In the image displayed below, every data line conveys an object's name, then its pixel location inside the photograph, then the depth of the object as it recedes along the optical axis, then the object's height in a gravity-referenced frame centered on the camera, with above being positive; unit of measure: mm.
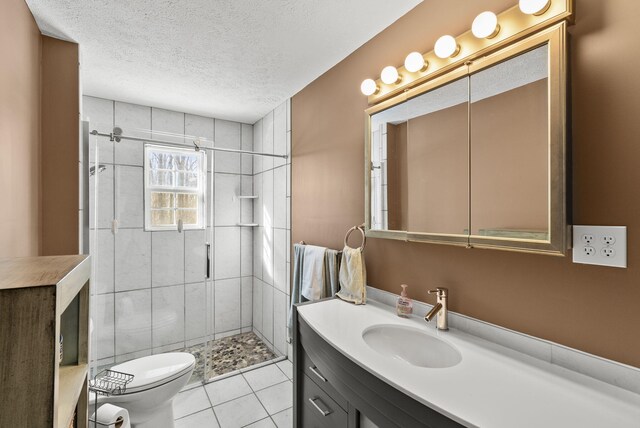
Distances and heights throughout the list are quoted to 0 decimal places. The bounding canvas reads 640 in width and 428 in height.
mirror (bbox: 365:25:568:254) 927 +237
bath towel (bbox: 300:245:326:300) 1892 -398
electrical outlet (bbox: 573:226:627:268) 826 -95
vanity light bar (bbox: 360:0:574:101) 942 +659
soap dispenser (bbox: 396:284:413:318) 1395 -436
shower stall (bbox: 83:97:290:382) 2160 -194
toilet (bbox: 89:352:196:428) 1635 -992
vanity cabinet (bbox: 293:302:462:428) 836 -634
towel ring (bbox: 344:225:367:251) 1681 -121
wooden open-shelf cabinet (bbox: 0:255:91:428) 544 -252
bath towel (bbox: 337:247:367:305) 1632 -357
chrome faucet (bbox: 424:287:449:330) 1244 -406
